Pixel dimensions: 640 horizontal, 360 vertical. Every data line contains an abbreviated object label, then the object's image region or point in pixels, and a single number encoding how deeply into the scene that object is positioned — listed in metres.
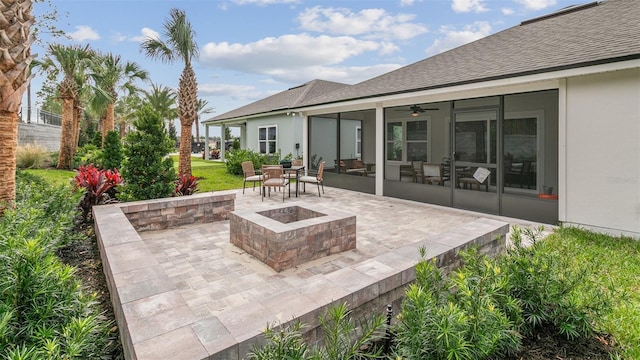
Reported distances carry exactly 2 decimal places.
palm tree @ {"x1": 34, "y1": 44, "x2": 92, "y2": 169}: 14.29
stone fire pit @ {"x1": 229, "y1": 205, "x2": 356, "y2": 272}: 4.18
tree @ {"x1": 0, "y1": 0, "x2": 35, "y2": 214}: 4.36
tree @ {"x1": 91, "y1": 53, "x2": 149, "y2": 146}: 15.93
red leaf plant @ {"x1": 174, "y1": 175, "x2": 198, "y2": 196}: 7.69
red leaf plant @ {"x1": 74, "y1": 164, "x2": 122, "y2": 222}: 6.20
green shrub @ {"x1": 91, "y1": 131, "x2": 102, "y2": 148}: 23.48
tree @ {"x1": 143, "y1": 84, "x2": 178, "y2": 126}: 30.48
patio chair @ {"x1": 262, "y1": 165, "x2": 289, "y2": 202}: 9.09
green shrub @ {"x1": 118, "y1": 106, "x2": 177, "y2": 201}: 6.35
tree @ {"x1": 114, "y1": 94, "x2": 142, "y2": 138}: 34.11
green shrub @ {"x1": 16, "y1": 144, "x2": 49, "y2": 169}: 14.01
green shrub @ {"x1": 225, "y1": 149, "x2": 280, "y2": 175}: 14.96
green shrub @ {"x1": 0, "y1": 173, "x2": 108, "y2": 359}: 1.59
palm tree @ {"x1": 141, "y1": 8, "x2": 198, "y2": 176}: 10.32
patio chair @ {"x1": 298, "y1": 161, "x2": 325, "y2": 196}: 9.98
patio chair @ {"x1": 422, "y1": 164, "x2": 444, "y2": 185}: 8.76
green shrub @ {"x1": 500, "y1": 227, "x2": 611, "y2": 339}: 2.42
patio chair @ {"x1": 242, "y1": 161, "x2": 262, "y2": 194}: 10.60
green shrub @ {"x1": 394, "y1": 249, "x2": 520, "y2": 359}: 1.84
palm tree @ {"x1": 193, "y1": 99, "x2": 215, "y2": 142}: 37.19
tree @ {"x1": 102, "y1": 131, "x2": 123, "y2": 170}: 11.66
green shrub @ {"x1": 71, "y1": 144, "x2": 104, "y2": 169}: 12.92
